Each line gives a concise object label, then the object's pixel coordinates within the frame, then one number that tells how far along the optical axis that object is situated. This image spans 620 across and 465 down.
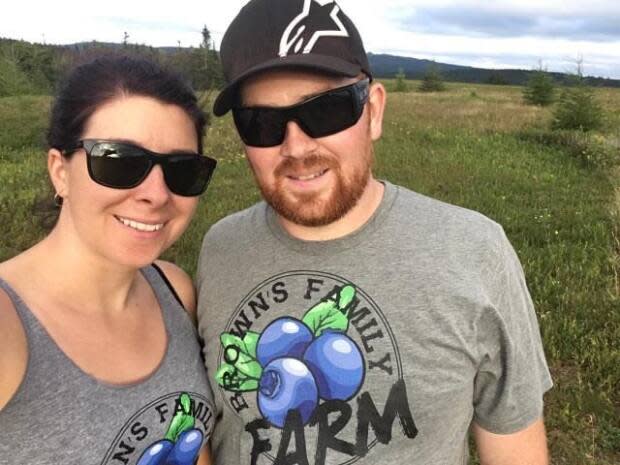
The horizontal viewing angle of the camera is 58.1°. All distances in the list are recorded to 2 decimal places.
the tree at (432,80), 46.91
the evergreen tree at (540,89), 30.44
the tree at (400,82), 47.62
